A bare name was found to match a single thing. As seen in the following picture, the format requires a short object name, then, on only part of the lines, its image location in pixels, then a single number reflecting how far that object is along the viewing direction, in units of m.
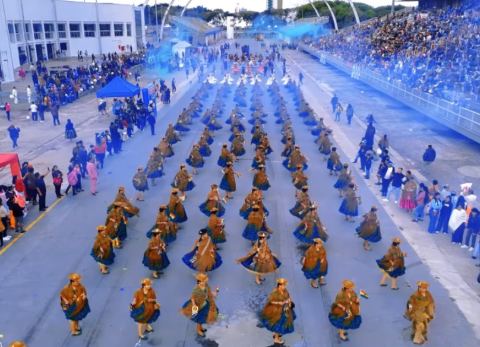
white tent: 54.34
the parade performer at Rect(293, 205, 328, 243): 11.58
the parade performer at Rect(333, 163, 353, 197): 14.82
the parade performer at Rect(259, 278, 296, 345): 8.34
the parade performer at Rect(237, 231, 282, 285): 10.13
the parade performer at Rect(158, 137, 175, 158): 18.03
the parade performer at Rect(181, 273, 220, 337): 8.51
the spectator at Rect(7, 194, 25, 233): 12.93
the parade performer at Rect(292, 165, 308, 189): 14.82
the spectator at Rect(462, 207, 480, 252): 11.60
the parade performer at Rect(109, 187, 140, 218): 12.77
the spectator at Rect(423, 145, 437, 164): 18.64
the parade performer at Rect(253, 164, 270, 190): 14.94
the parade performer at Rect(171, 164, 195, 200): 14.77
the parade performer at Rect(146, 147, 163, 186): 16.22
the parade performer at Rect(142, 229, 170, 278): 10.30
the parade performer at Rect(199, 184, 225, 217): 13.00
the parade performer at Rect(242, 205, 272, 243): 11.76
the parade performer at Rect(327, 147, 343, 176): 16.94
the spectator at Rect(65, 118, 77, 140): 22.45
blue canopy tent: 25.64
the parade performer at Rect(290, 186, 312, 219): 12.68
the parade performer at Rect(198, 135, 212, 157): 18.52
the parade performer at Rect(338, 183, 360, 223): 13.24
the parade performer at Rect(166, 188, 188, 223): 12.73
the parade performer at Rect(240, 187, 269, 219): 12.55
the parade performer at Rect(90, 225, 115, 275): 10.48
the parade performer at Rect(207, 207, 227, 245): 11.60
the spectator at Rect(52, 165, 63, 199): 15.12
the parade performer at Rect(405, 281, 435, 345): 8.37
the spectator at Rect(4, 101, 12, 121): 26.55
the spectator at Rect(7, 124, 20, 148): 20.63
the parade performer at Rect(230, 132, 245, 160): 18.91
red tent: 13.98
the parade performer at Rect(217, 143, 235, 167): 17.09
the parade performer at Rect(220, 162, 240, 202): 14.88
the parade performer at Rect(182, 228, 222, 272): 10.20
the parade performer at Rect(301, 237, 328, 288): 9.87
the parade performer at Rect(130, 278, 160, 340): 8.41
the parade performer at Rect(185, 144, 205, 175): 17.25
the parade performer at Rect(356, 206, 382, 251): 11.57
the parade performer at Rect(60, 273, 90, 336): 8.48
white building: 41.78
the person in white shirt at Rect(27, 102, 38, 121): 26.88
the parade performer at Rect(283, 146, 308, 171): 16.67
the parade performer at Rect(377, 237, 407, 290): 9.95
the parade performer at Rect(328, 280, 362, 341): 8.34
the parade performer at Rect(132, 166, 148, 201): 14.79
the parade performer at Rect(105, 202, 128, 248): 11.62
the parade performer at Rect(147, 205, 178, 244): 11.35
